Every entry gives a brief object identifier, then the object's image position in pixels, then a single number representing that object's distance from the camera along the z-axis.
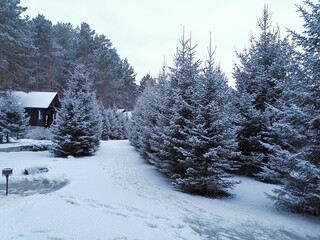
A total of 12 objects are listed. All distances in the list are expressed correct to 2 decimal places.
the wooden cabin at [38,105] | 31.48
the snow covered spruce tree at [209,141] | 9.27
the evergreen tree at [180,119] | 10.10
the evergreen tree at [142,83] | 70.06
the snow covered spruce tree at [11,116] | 22.30
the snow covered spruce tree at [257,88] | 12.88
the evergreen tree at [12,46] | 21.10
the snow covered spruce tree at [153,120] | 12.87
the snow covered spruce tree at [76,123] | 17.20
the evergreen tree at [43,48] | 36.41
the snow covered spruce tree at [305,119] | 7.18
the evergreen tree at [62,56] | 40.22
